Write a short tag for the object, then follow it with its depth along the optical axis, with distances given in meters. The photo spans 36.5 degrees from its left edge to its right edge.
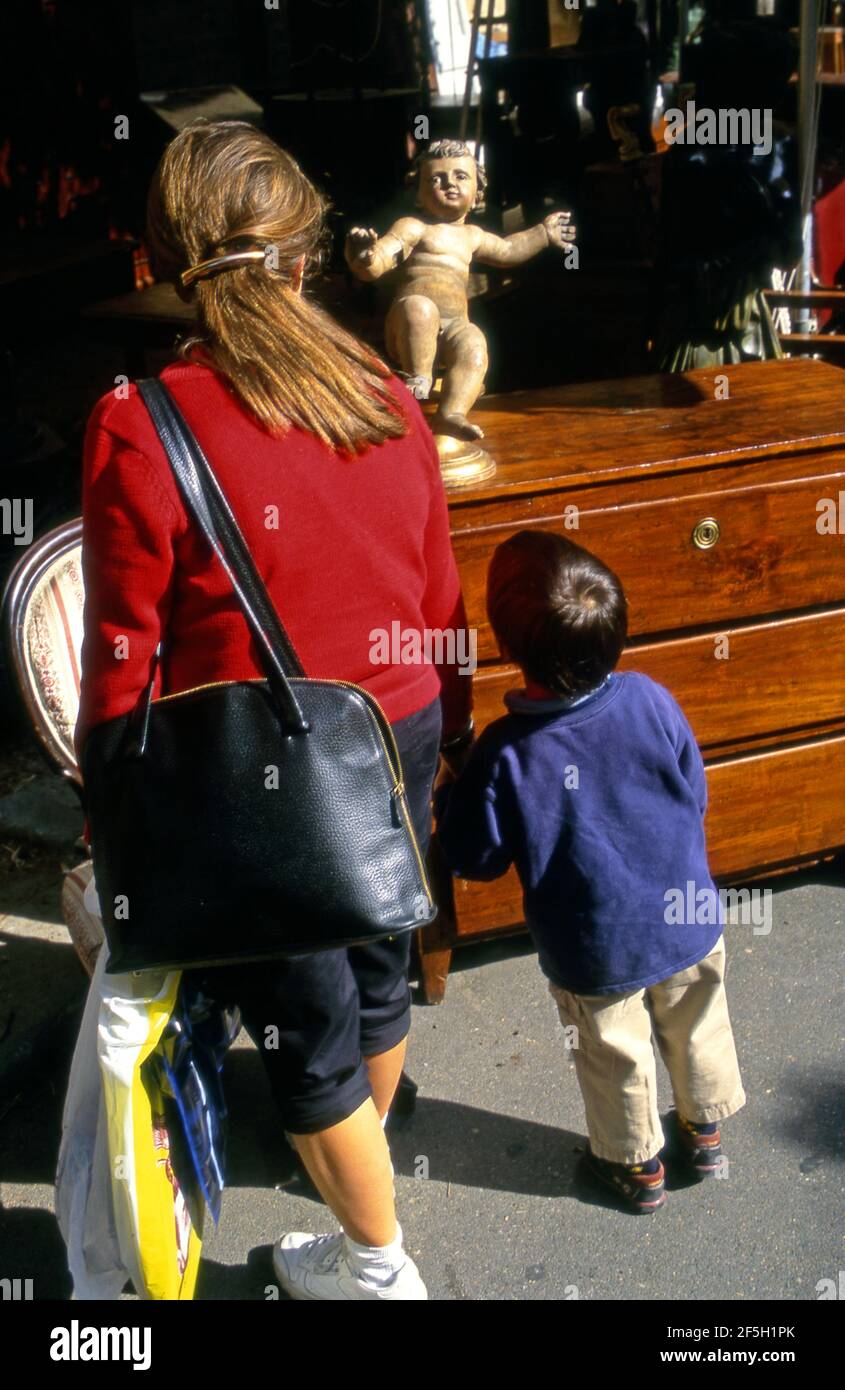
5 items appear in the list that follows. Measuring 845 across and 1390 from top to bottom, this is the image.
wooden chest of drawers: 2.60
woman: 1.62
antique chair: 2.38
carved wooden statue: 2.49
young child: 1.97
